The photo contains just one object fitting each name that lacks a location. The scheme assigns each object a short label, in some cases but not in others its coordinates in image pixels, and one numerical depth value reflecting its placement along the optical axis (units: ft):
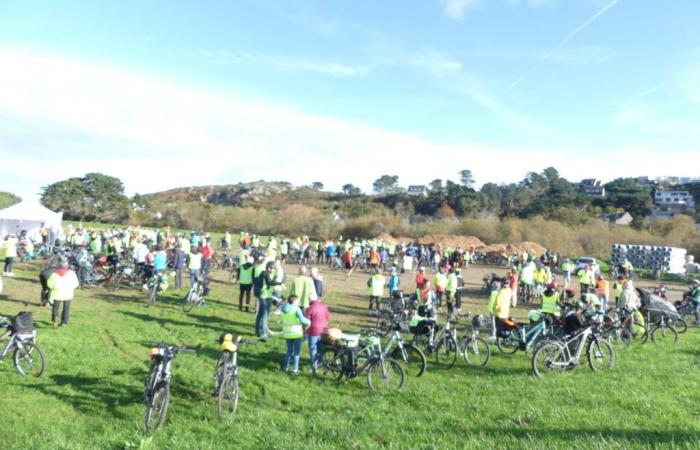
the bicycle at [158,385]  21.57
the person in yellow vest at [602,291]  48.87
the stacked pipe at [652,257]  122.31
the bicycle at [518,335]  35.32
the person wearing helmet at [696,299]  52.54
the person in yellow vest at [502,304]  36.70
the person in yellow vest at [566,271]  73.09
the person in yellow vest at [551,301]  37.73
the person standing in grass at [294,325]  29.81
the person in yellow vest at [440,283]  52.16
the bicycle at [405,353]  29.45
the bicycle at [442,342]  33.47
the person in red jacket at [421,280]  46.06
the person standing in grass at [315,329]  30.17
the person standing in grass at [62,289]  37.86
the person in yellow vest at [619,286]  45.39
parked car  110.42
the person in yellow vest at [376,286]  51.44
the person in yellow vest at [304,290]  35.99
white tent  100.68
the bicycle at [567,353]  30.58
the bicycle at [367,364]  27.43
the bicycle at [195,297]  48.29
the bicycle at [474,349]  33.47
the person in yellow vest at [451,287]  52.11
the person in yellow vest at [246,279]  48.14
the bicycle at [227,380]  23.26
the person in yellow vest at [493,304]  37.27
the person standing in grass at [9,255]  61.52
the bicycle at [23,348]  28.02
